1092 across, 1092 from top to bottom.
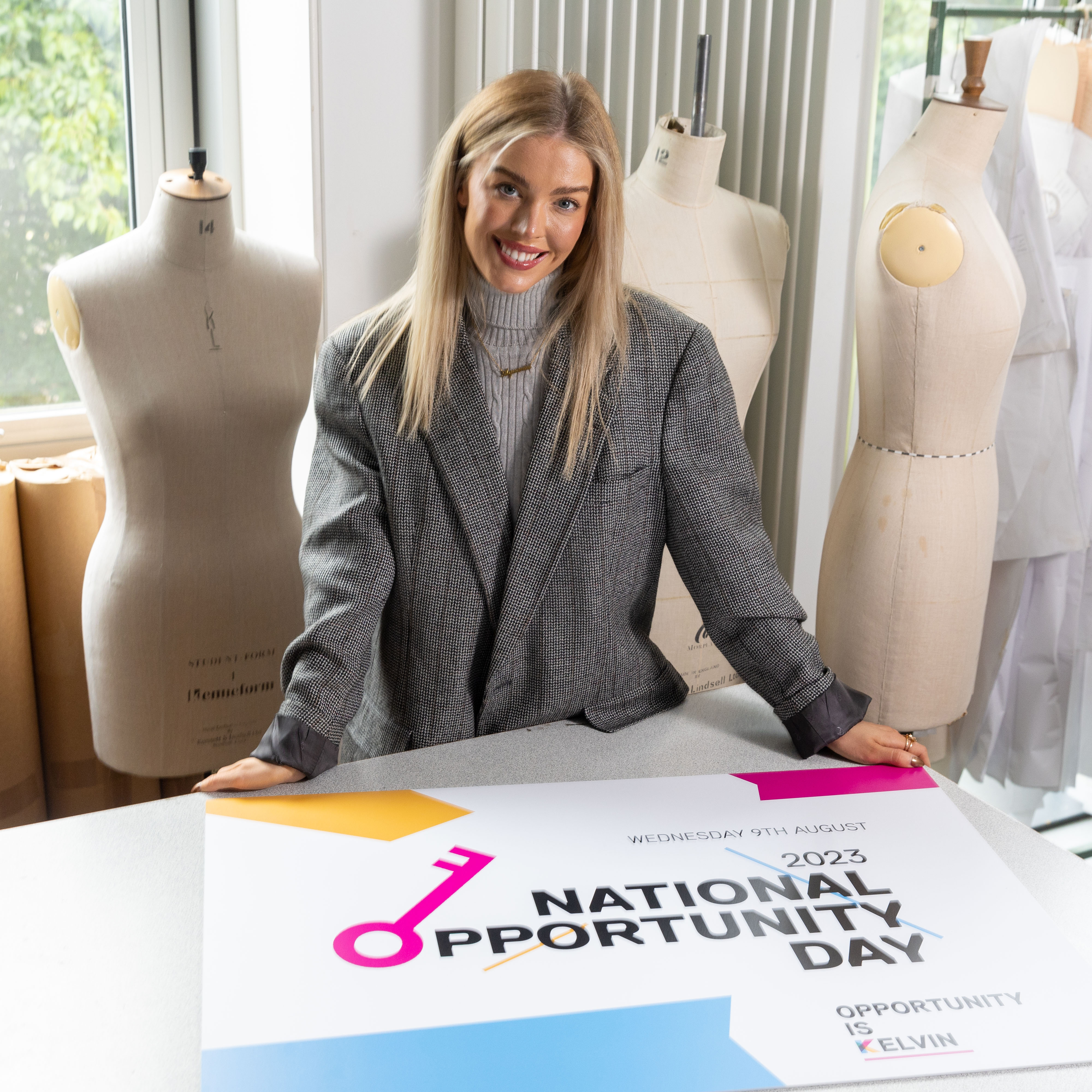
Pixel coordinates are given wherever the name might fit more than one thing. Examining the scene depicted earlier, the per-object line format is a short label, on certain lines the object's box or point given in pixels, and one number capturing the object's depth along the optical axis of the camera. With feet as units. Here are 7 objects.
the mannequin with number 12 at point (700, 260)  6.47
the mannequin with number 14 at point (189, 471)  5.71
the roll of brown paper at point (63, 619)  6.95
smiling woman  4.38
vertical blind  6.72
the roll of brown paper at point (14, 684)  6.84
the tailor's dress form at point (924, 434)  5.98
